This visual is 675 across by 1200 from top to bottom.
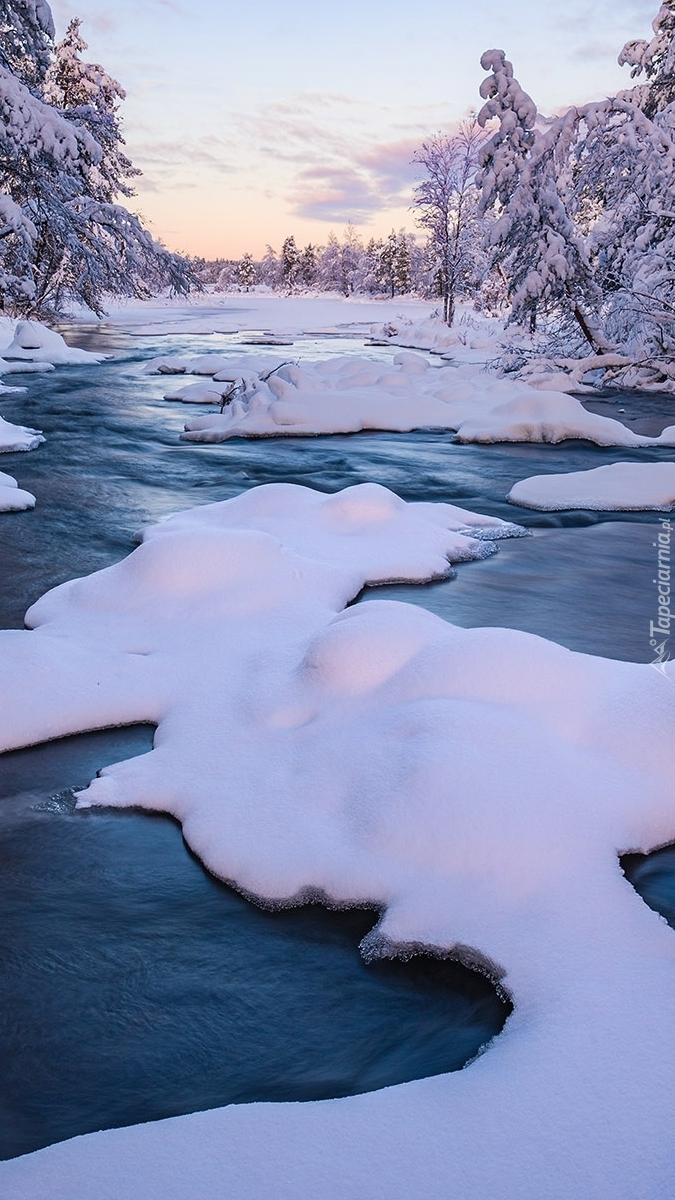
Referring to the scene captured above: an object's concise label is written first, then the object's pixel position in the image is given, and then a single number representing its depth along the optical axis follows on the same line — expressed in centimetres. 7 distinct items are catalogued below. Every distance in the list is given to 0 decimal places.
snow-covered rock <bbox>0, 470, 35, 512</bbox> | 736
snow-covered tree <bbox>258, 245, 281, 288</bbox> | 11036
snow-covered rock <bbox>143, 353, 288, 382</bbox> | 1672
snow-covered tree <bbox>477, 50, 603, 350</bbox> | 1491
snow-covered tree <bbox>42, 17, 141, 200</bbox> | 2978
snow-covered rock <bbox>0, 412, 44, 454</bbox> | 988
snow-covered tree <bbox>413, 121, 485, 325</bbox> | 3169
